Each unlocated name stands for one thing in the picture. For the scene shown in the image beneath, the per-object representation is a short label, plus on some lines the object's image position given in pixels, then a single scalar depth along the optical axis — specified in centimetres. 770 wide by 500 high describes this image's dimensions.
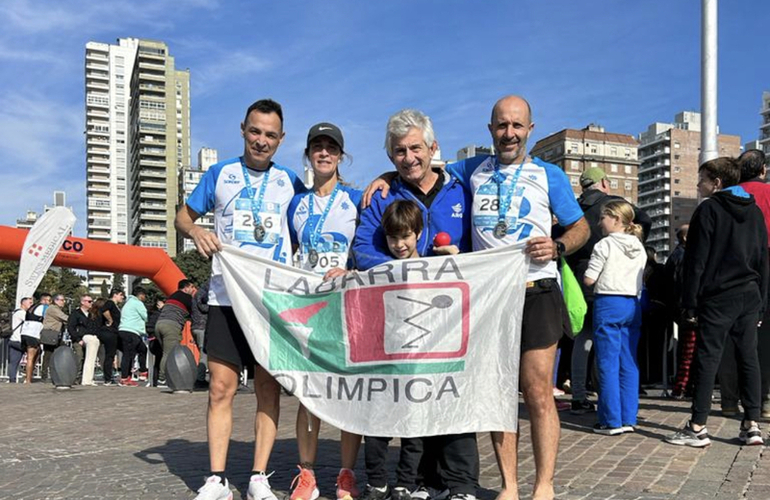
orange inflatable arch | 1989
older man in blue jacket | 427
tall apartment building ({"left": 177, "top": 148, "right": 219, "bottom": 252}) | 14962
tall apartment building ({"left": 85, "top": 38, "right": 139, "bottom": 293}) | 18312
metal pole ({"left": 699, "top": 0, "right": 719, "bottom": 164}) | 1093
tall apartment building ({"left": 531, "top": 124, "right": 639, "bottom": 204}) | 14100
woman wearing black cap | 457
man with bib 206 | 457
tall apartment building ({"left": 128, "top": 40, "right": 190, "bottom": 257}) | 15500
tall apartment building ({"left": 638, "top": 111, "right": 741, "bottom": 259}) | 15138
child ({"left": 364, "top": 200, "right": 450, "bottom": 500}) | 418
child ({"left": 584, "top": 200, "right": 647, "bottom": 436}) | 677
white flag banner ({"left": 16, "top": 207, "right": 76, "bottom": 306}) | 1945
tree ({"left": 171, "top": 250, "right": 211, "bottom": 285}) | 8131
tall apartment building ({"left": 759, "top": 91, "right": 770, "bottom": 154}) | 13938
